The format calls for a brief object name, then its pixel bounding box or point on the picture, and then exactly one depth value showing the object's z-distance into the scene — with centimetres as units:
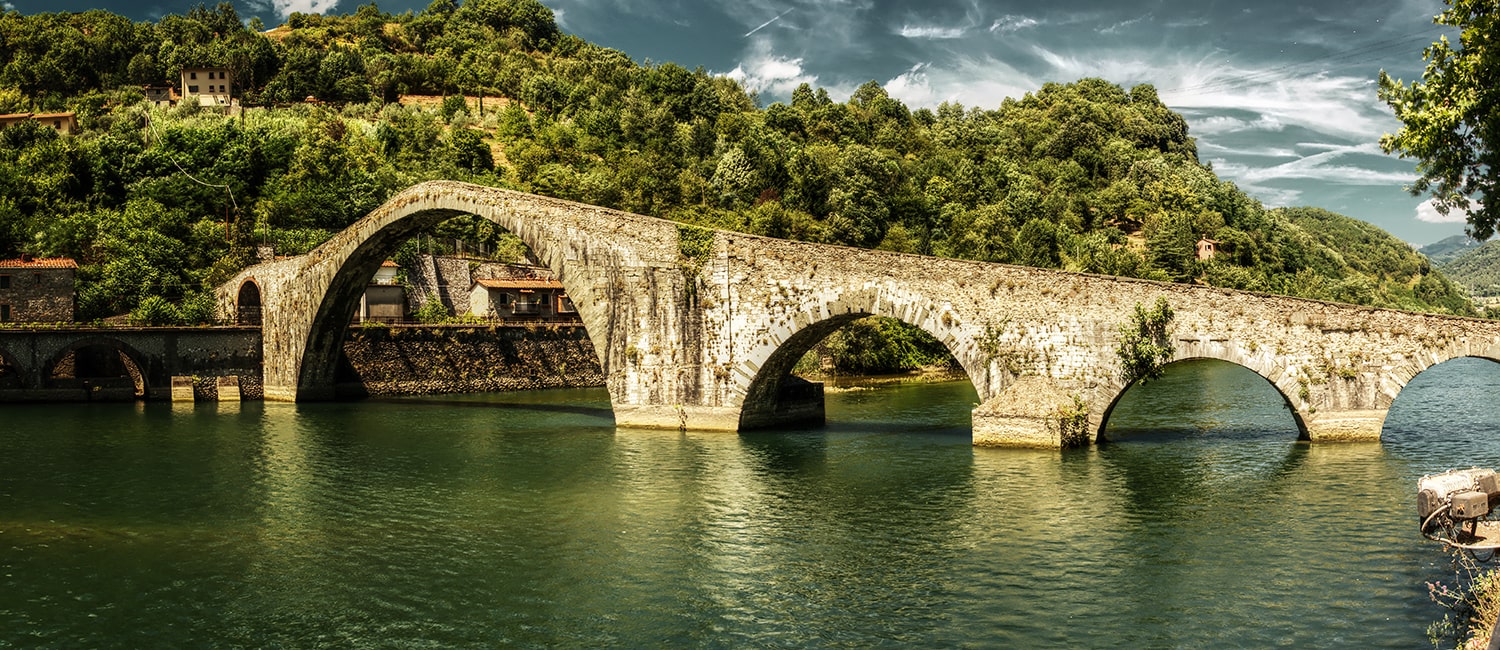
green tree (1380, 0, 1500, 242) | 2050
